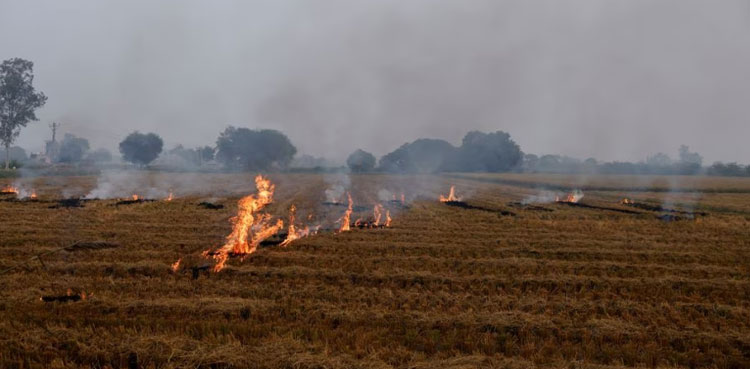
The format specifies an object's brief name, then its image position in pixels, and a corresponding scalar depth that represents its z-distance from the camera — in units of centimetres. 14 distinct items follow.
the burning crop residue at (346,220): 1563
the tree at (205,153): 14538
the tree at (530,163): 11465
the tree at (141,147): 10381
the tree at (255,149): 10269
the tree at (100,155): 15612
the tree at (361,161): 10825
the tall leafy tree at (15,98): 5331
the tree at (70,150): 12900
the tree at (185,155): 15635
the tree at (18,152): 17355
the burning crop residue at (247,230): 1106
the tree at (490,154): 10269
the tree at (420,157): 11069
